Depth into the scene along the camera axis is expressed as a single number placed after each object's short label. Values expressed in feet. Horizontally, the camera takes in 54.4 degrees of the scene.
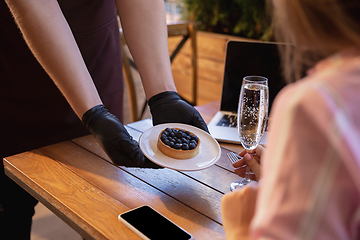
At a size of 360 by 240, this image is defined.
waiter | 2.94
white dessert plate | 2.68
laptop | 4.47
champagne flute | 2.86
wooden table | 2.31
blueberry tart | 2.81
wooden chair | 7.09
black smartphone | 2.12
